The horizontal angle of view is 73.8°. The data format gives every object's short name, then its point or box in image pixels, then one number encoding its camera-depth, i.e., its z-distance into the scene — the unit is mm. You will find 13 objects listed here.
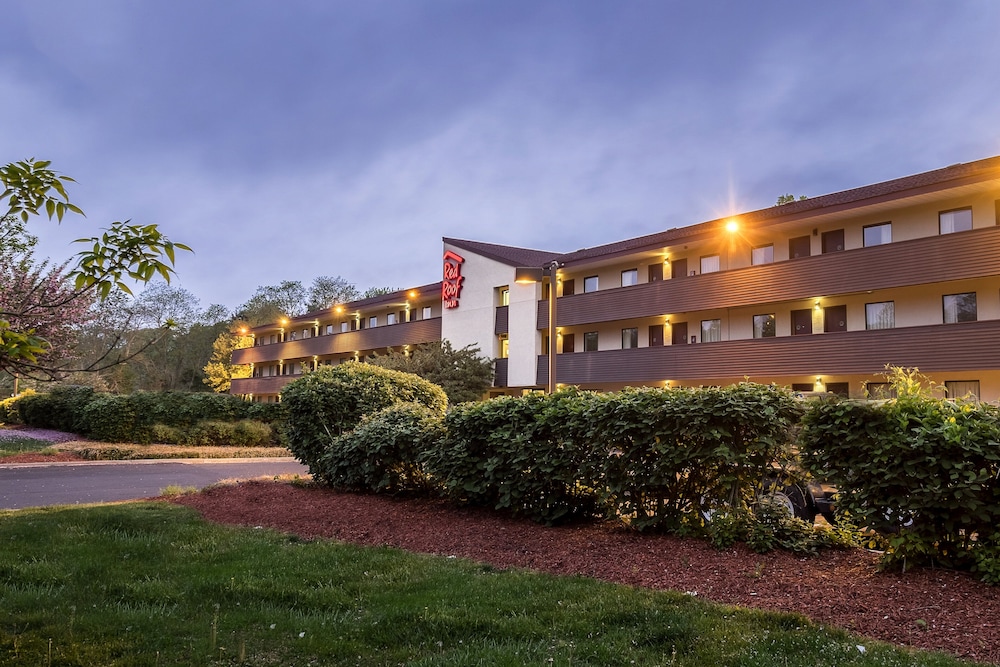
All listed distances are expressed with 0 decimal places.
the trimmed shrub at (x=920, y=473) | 5281
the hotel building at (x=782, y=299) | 20000
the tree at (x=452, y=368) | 32656
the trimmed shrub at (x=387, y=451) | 10344
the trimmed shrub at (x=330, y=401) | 12859
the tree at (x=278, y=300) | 74250
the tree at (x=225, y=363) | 62812
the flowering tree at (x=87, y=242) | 3160
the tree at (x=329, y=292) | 74250
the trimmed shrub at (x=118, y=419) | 28062
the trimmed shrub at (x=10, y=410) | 36469
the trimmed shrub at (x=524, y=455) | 7949
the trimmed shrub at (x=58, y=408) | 31203
